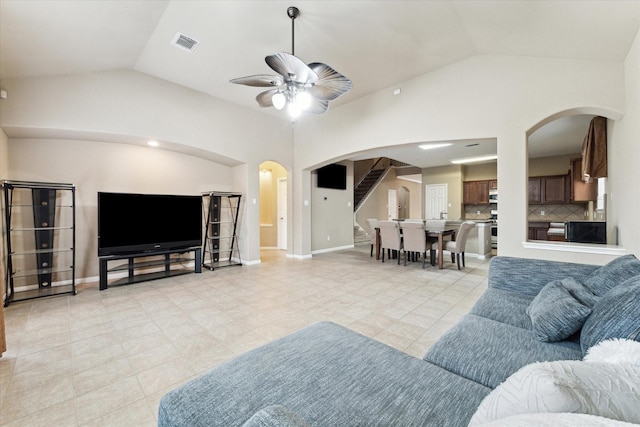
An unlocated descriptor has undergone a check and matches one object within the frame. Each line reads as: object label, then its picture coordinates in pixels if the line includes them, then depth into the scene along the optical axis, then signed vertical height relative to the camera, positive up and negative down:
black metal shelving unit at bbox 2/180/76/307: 3.74 -0.39
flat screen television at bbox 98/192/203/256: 4.23 -0.17
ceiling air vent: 3.59 +2.33
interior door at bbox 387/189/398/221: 11.31 +0.27
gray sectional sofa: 0.94 -0.70
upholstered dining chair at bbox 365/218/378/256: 6.73 -0.41
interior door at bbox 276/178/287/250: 8.09 -0.05
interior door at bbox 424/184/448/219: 8.88 +0.32
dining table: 5.46 -0.55
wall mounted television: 7.46 +0.98
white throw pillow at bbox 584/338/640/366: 0.82 -0.47
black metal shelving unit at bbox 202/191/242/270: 5.57 -0.38
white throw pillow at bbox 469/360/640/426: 0.58 -0.42
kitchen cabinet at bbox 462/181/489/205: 8.24 +0.53
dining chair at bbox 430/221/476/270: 5.37 -0.67
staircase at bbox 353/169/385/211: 10.01 +1.00
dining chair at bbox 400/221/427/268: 5.43 -0.56
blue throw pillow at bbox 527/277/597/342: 1.43 -0.58
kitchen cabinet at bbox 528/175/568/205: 7.17 +0.52
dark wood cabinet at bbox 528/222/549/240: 7.21 -0.57
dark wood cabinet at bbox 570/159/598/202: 5.34 +0.45
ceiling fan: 2.61 +1.40
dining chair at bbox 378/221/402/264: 5.86 -0.55
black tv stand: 4.15 -0.91
